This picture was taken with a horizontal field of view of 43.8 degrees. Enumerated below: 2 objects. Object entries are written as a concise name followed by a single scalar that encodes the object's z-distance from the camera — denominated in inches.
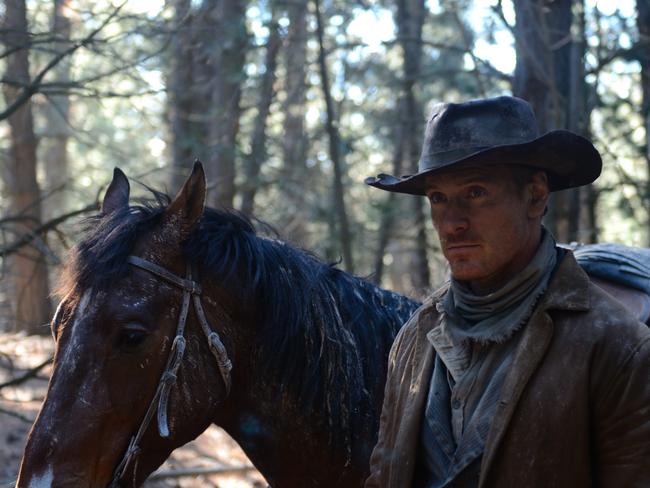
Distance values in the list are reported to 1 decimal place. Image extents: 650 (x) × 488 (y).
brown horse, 116.6
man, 83.3
